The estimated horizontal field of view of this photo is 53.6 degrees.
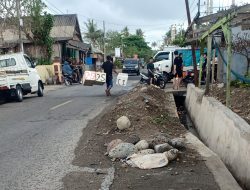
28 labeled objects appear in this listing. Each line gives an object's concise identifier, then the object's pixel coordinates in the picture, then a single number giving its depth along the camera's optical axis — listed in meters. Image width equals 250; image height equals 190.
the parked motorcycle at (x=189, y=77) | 13.65
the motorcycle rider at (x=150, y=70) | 12.85
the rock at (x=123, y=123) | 5.37
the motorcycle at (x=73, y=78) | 18.26
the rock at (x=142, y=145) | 4.31
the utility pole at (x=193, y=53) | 10.43
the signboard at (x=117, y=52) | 43.53
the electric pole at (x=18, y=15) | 17.04
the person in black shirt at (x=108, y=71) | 11.10
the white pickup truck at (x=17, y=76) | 10.55
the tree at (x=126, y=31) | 56.95
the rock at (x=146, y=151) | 4.11
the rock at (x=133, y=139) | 4.58
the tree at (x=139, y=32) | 59.93
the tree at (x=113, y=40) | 52.85
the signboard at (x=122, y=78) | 11.51
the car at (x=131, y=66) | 27.73
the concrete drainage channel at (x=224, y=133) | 3.46
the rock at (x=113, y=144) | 4.42
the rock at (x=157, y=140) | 4.35
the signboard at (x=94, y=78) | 11.33
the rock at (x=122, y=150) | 4.16
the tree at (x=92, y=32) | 46.10
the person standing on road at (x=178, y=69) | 11.54
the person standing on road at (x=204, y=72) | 12.90
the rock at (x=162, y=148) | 4.07
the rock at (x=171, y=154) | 3.89
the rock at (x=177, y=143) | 4.27
